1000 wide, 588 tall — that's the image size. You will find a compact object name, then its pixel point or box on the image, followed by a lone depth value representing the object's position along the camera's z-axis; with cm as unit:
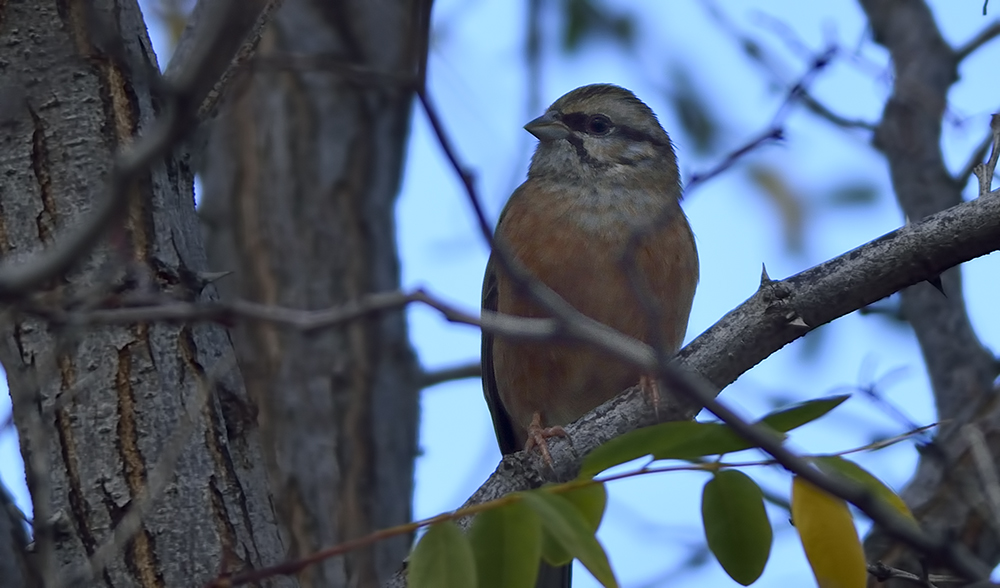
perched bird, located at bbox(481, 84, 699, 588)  1110
